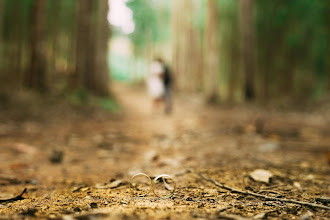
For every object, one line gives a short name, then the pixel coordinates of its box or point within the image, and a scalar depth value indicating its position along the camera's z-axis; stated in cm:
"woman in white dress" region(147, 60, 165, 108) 972
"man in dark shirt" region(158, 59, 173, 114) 984
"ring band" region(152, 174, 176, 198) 152
